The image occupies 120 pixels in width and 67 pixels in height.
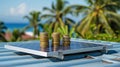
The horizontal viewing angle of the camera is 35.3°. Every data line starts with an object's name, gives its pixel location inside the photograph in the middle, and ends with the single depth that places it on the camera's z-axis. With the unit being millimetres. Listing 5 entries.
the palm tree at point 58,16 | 23878
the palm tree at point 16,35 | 25198
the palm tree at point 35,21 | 30012
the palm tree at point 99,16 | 18468
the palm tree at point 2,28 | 30038
